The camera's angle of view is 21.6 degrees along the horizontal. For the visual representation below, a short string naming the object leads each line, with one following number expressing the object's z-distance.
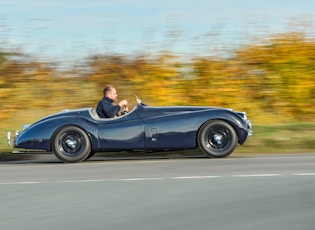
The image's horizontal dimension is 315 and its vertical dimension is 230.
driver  14.23
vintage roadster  14.02
